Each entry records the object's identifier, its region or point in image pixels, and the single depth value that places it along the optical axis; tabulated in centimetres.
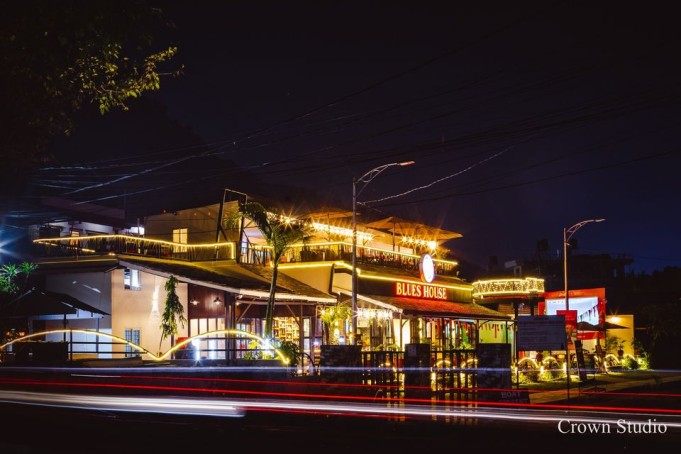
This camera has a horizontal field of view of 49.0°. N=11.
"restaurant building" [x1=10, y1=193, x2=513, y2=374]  3009
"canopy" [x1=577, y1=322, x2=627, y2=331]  3744
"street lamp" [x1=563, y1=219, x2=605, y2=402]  3753
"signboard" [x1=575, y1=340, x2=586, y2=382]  2776
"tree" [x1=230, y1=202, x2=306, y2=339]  2608
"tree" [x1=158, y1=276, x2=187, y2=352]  2752
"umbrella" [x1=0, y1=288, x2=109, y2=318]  2638
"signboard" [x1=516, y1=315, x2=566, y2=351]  1872
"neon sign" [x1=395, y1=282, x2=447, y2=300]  3847
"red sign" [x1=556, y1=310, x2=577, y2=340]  3338
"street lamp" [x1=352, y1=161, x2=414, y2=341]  2678
